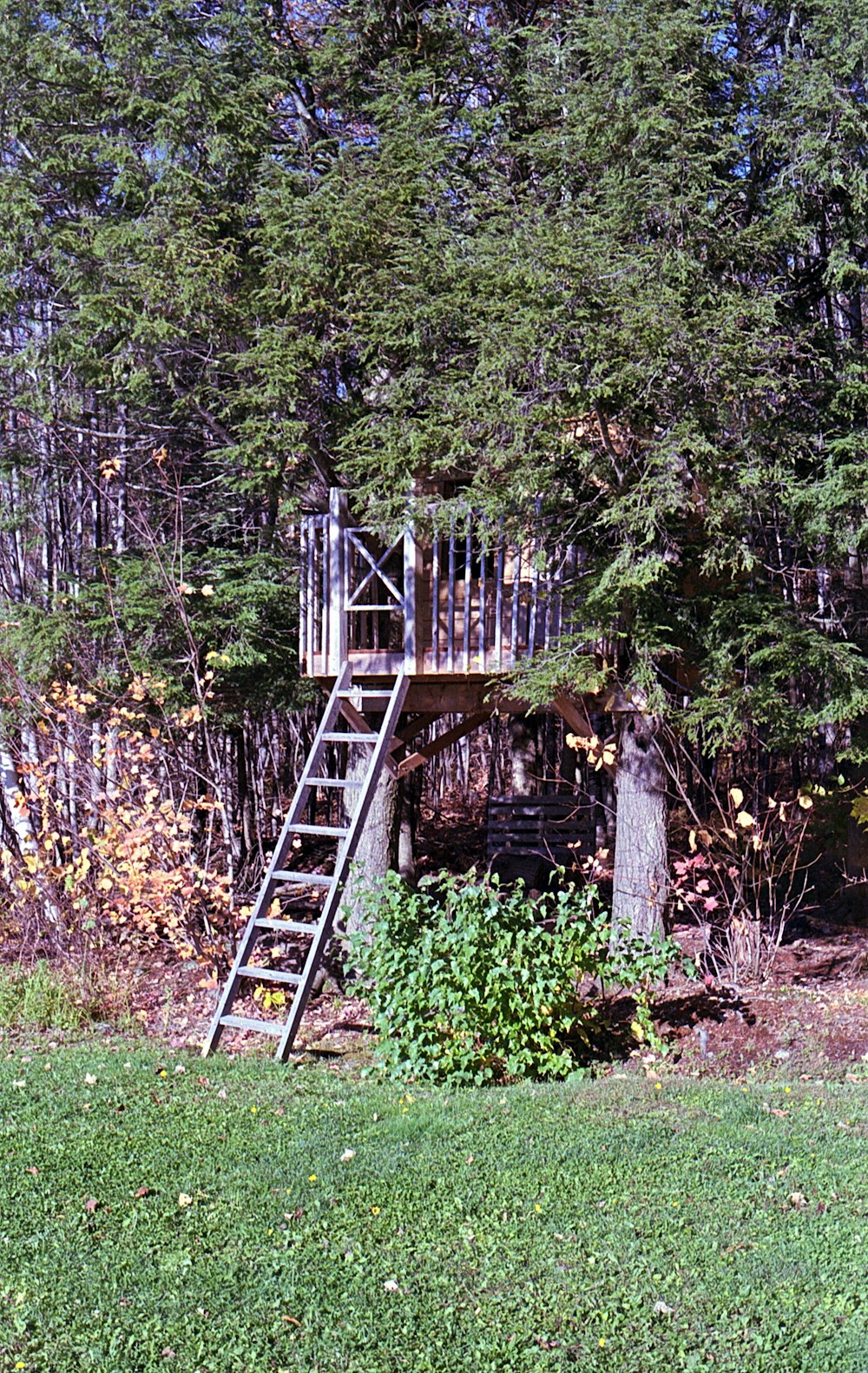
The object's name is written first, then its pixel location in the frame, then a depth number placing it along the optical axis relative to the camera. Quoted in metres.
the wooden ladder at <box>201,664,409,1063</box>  6.98
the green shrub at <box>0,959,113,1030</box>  7.82
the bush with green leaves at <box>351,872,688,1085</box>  6.29
